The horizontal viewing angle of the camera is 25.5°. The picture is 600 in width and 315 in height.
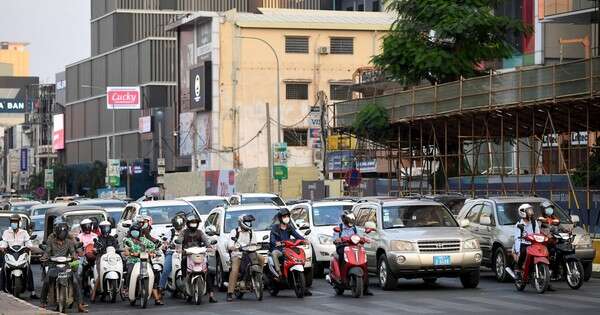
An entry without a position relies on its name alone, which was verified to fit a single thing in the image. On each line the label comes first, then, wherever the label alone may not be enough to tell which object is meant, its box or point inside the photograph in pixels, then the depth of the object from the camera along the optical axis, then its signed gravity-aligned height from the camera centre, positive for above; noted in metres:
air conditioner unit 98.19 +9.71
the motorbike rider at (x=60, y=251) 23.05 -1.21
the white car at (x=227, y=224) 27.39 -0.91
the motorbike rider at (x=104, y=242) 24.52 -1.10
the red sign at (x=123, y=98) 112.21 +7.22
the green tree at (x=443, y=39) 49.28 +5.35
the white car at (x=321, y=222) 29.98 -0.95
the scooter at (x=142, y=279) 23.44 -1.73
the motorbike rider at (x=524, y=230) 24.09 -0.92
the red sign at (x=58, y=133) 146.00 +5.58
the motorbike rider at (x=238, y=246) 24.48 -1.19
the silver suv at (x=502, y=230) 26.53 -1.05
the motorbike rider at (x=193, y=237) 23.98 -1.01
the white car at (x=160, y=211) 31.09 -0.68
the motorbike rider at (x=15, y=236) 26.48 -1.07
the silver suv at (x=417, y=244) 24.53 -1.19
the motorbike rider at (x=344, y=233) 24.12 -0.96
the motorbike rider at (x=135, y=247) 23.77 -1.16
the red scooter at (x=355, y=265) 23.78 -1.51
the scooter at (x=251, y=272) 24.25 -1.68
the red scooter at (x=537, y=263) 23.38 -1.48
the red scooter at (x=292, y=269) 24.00 -1.60
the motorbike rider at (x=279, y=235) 24.36 -0.99
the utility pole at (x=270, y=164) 71.36 +0.97
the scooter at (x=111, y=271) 24.28 -1.64
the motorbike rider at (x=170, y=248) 24.78 -1.24
